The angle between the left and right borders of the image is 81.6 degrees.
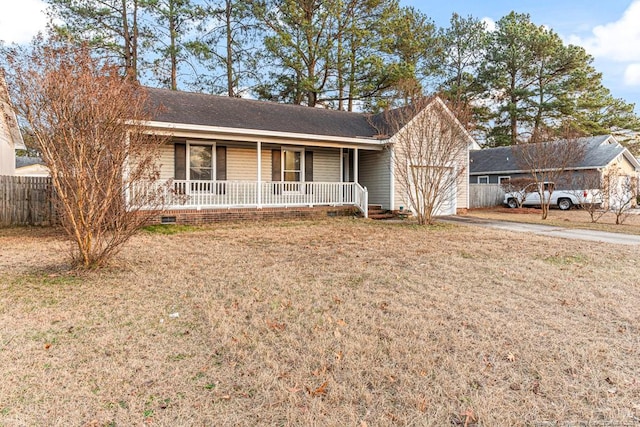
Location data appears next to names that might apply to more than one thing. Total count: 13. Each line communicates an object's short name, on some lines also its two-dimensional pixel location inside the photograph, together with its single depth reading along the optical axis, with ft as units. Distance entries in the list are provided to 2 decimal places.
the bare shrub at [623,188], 46.01
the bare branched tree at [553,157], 49.90
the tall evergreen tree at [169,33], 69.51
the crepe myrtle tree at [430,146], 37.86
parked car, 66.64
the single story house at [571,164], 71.79
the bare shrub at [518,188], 67.50
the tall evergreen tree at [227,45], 74.59
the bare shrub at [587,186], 56.86
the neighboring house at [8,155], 48.52
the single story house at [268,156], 41.37
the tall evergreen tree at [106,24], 63.82
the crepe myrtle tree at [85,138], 16.52
